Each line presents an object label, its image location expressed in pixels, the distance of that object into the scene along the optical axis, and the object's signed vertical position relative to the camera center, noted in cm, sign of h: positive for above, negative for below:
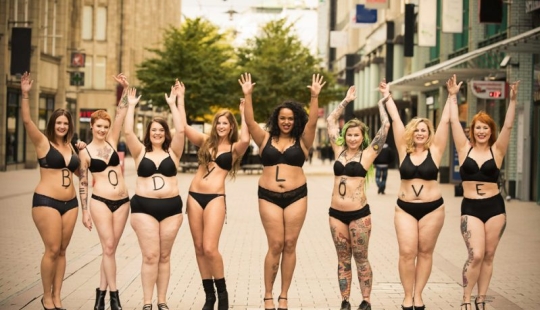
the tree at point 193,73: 4556 +397
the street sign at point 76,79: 5150 +394
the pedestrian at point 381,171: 2734 -53
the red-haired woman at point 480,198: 822 -39
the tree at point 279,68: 4541 +437
